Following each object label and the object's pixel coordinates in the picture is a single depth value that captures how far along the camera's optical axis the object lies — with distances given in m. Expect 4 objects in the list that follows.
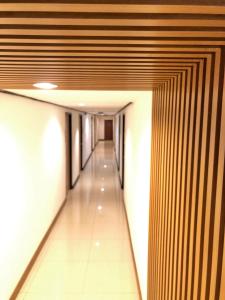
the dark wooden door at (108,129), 23.17
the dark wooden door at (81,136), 9.86
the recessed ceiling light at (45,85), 2.02
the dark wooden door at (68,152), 7.17
